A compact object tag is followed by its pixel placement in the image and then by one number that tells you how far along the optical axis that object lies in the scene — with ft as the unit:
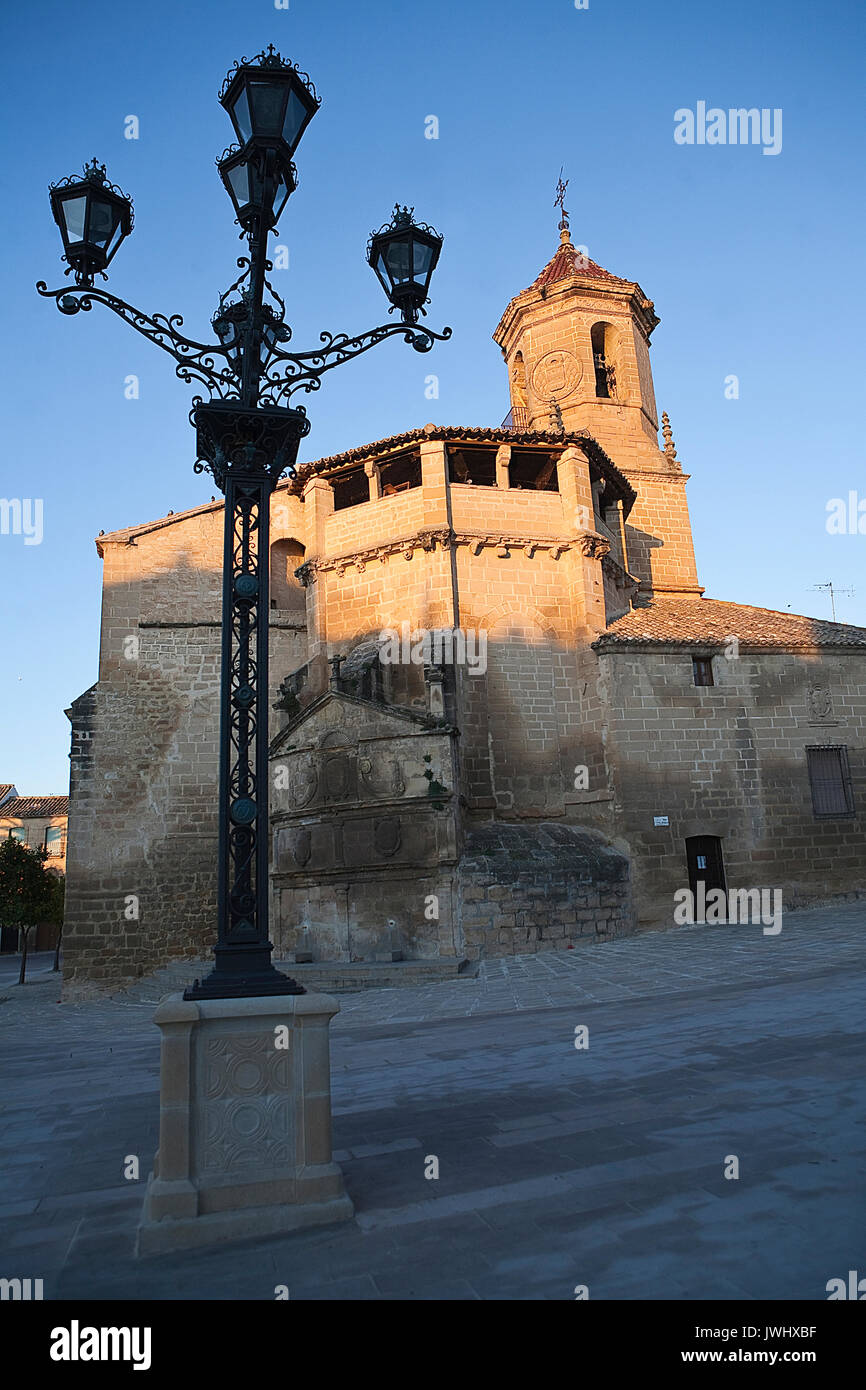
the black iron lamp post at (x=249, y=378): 14.80
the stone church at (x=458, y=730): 52.75
